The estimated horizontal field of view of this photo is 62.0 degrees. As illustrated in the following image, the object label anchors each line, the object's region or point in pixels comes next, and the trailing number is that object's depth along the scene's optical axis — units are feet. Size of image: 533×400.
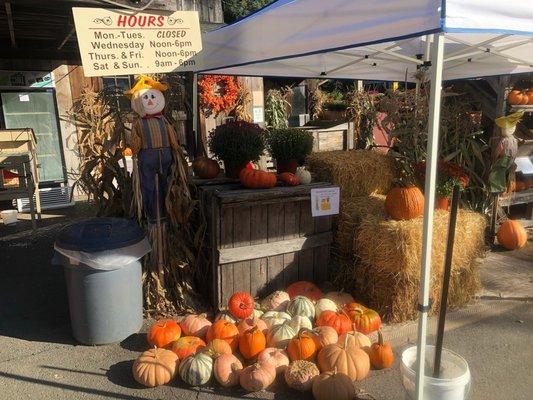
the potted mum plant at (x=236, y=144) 13.01
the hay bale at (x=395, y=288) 11.95
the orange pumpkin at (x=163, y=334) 10.55
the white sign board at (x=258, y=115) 28.53
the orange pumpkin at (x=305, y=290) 12.48
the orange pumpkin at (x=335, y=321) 10.92
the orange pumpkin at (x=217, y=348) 9.87
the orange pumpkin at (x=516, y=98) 18.48
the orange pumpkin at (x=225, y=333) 10.50
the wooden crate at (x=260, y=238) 11.91
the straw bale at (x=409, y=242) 11.42
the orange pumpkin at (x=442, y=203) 13.51
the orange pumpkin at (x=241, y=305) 11.44
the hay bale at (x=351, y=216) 13.03
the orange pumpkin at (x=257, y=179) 12.11
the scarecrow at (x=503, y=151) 16.53
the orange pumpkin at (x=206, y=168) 13.64
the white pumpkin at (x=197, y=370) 9.39
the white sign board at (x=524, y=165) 18.58
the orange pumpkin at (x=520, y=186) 19.34
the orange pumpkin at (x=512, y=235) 17.26
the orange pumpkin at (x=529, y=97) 18.67
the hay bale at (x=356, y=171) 14.26
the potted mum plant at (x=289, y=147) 13.65
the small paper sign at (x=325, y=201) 12.50
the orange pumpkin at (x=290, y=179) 12.83
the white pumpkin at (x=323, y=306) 11.51
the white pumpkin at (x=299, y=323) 10.87
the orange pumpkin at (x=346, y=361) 9.44
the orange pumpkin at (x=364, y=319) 11.23
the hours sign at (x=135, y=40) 10.53
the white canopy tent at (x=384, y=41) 6.95
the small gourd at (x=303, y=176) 13.25
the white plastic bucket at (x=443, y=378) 7.68
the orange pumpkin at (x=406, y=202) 11.82
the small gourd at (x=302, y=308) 11.36
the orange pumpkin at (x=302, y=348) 9.83
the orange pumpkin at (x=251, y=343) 10.06
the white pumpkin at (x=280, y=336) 10.28
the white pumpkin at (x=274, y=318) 10.94
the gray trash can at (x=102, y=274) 10.34
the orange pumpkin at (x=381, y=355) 10.01
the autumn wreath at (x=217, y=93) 26.35
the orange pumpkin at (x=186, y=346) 10.14
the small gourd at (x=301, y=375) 9.20
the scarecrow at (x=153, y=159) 11.76
